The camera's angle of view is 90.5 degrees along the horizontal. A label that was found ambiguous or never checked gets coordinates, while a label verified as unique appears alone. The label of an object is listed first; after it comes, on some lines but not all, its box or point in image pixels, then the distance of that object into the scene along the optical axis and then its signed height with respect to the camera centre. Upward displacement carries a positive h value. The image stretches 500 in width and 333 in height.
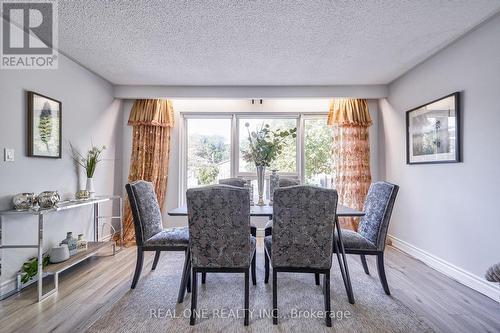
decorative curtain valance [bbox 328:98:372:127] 3.88 +0.85
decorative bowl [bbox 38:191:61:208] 2.19 -0.29
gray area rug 1.73 -1.12
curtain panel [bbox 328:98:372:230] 3.85 +0.21
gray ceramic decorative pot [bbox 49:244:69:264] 2.41 -0.85
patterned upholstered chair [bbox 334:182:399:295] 2.11 -0.58
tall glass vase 2.67 -0.14
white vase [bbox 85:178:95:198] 2.92 -0.23
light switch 2.07 +0.11
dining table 2.05 -0.53
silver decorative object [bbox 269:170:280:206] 2.85 -0.15
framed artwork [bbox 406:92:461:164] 2.49 +0.39
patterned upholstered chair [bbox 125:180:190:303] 2.23 -0.63
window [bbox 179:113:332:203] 4.16 +0.32
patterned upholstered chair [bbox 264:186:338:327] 1.74 -0.47
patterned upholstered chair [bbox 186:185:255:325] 1.75 -0.46
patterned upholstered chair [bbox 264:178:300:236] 2.98 -0.19
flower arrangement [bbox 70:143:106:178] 2.97 +0.10
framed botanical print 2.28 +0.41
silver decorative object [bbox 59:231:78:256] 2.59 -0.79
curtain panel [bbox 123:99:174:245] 3.82 +0.36
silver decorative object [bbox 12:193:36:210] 2.07 -0.28
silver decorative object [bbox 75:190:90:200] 2.81 -0.32
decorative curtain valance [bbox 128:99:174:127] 3.85 +0.85
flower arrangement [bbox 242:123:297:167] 2.60 +0.18
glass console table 2.01 -0.77
